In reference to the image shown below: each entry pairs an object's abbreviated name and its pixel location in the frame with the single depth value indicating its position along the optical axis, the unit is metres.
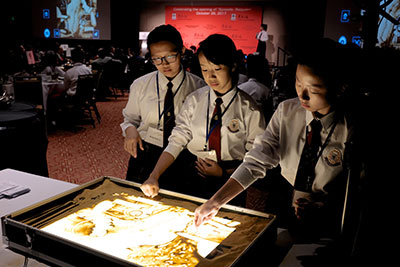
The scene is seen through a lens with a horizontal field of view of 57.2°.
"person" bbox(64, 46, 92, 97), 5.50
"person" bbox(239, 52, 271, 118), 3.48
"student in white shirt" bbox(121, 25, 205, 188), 1.77
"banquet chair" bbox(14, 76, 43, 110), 3.72
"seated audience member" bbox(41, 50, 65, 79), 5.50
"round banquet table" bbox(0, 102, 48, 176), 2.15
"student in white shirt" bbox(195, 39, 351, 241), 1.13
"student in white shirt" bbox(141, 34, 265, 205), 1.50
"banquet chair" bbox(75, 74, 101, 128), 5.16
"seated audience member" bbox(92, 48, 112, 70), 7.89
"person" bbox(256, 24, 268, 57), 10.39
